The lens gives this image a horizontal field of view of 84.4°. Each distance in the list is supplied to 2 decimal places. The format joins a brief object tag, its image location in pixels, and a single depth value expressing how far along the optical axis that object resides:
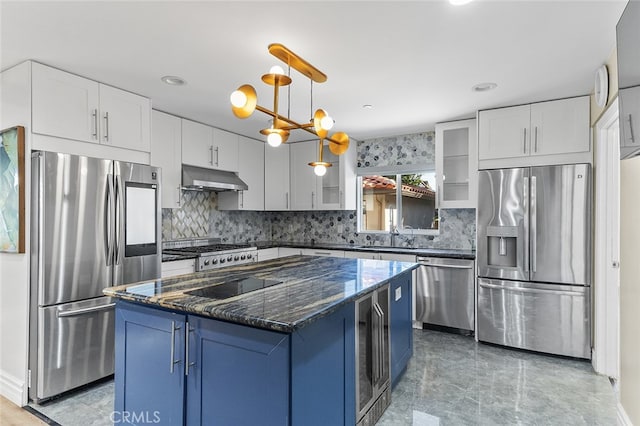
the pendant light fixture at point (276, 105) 1.77
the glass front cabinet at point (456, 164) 4.02
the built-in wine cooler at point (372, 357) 2.05
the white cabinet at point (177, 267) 3.43
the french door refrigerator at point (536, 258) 3.19
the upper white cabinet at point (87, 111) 2.55
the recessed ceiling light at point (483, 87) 3.01
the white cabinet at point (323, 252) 4.66
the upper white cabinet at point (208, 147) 4.06
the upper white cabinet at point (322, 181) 4.99
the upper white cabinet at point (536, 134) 3.26
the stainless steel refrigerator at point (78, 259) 2.50
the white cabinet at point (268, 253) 4.72
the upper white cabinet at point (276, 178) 5.27
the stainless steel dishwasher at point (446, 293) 3.82
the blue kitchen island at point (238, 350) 1.48
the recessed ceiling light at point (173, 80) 2.86
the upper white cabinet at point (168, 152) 3.71
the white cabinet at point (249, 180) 4.78
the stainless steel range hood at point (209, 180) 3.94
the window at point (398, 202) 4.79
